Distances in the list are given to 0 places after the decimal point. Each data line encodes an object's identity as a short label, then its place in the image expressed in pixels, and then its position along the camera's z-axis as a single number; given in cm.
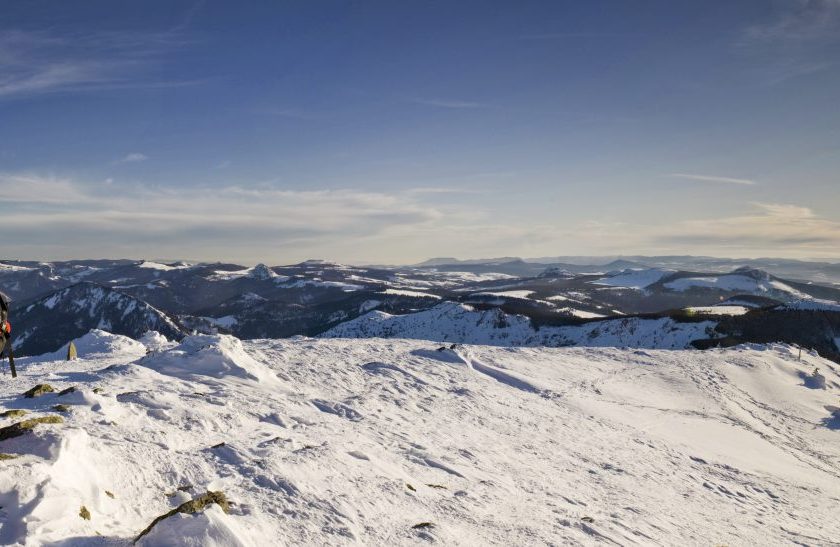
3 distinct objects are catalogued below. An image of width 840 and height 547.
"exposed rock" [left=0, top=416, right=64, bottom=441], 1016
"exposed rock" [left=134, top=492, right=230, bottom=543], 835
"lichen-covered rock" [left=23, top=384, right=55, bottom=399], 1576
